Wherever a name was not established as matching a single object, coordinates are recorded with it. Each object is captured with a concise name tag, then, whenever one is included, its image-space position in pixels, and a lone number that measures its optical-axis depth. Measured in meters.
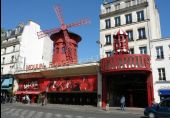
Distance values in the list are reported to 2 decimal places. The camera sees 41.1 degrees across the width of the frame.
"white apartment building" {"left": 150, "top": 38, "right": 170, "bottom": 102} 21.46
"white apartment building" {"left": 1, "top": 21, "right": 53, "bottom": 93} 36.28
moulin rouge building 21.89
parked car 13.43
